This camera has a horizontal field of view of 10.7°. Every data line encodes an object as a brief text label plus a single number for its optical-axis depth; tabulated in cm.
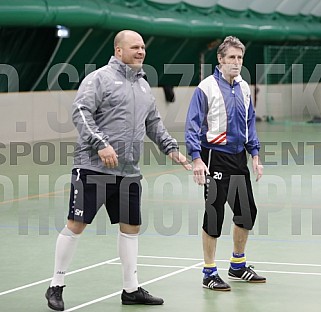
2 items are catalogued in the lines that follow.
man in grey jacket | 1250
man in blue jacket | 1379
